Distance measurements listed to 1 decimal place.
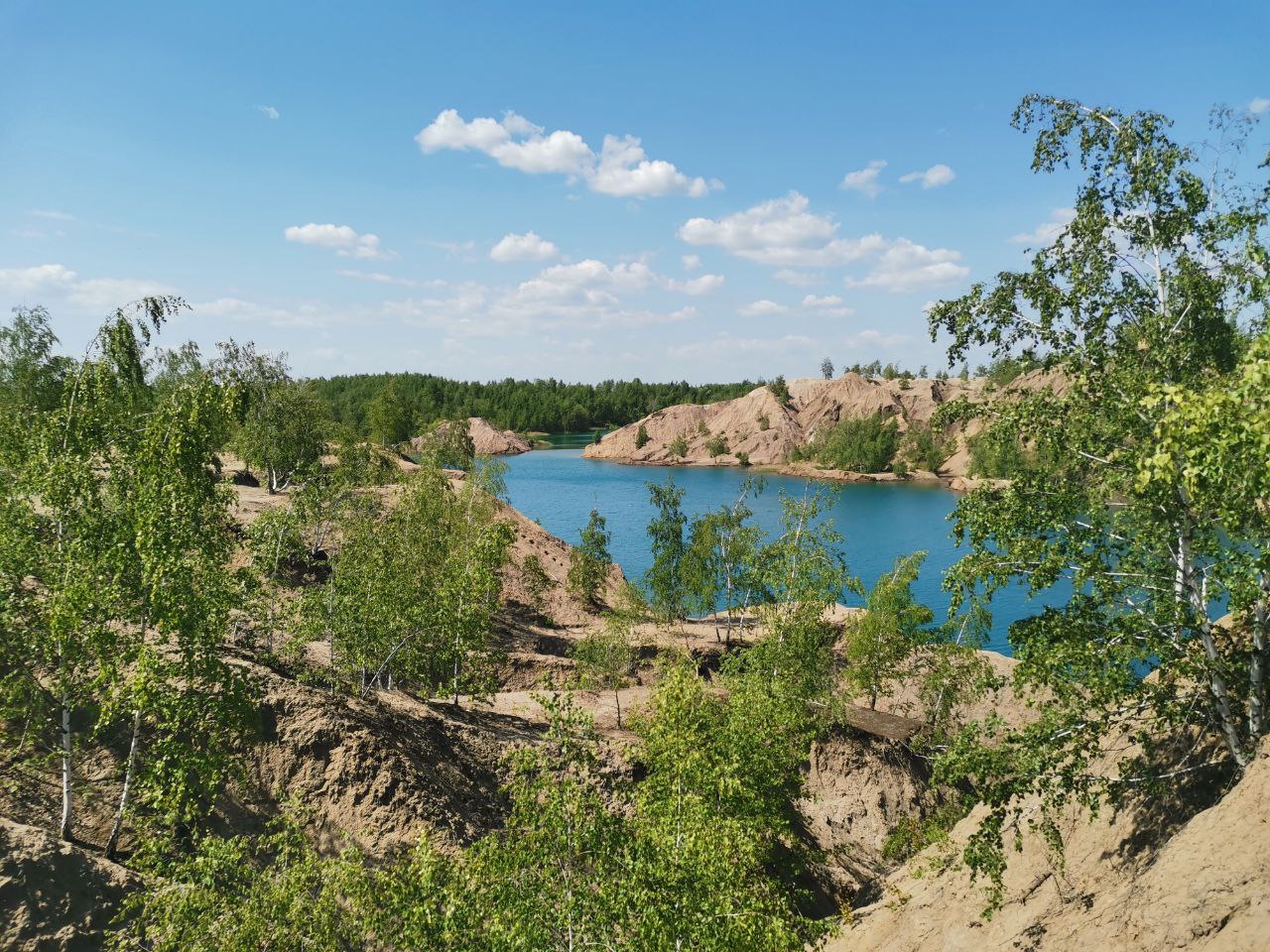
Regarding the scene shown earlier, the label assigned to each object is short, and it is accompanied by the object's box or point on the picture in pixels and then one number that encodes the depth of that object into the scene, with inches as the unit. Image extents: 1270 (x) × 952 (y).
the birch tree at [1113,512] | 390.0
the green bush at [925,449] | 5167.3
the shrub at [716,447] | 6220.5
